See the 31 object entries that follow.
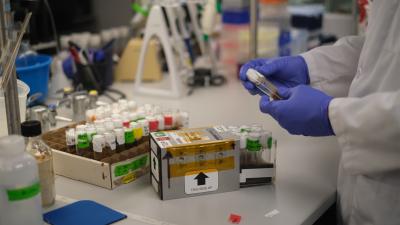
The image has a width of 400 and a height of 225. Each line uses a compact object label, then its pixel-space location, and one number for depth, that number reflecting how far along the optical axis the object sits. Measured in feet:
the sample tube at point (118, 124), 4.01
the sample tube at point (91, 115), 4.42
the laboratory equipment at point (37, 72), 5.35
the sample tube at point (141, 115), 4.31
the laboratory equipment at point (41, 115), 4.79
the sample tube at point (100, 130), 3.85
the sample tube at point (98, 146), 3.74
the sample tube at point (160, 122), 4.33
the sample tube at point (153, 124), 4.25
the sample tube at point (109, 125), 3.91
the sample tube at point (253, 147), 3.75
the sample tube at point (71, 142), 3.89
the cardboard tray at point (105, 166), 3.70
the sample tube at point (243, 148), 3.74
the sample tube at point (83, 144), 3.79
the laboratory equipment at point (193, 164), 3.49
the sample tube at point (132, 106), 4.69
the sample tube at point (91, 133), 3.81
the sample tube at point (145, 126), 4.09
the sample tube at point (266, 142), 3.81
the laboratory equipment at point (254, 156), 3.75
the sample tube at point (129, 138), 3.91
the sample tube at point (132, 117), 4.25
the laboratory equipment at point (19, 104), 3.58
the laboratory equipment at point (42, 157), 3.20
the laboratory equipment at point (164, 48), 6.23
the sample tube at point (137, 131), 4.00
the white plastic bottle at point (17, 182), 2.79
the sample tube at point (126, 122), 4.10
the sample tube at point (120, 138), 3.85
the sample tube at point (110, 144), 3.79
